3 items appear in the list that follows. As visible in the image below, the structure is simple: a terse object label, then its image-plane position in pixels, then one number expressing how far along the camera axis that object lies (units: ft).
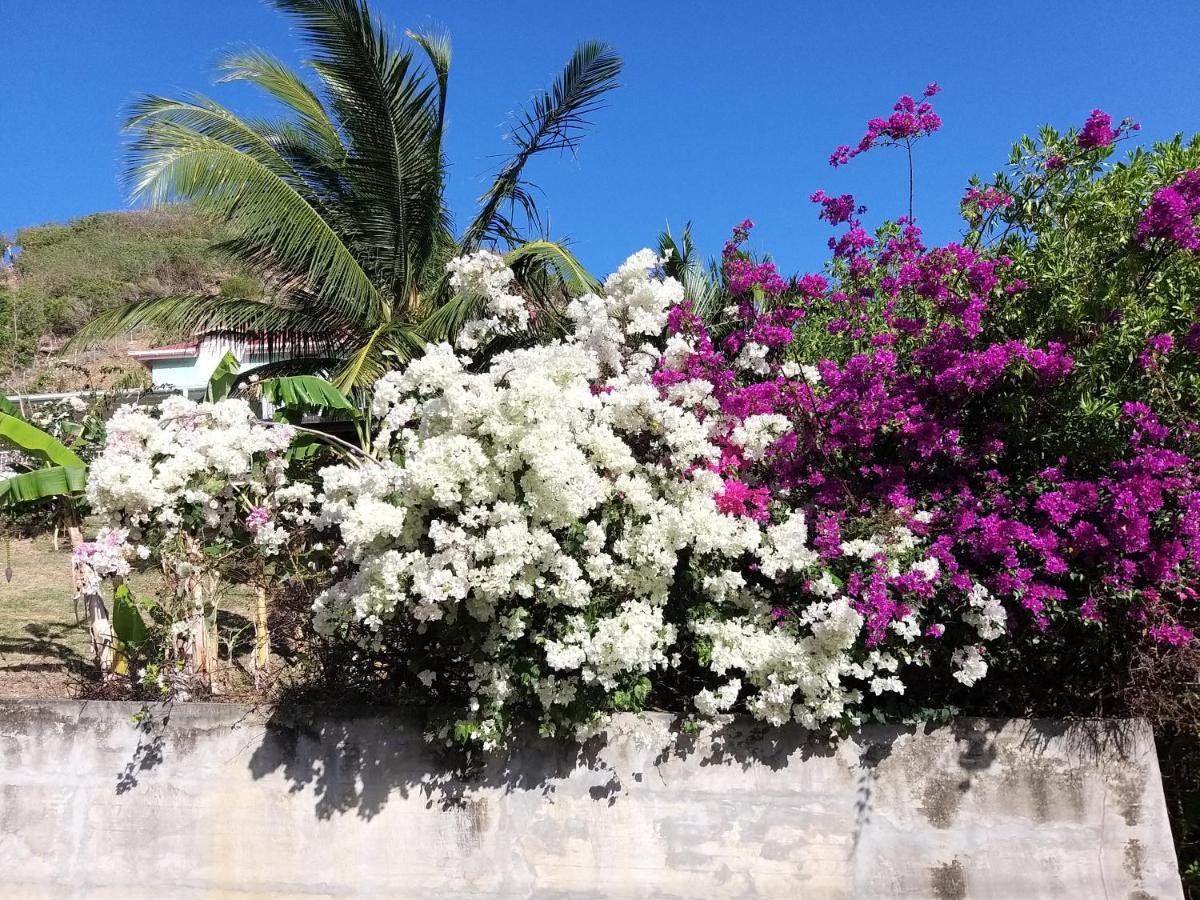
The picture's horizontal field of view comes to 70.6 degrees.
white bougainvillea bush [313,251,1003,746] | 13.48
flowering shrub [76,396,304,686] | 15.61
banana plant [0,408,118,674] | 18.38
